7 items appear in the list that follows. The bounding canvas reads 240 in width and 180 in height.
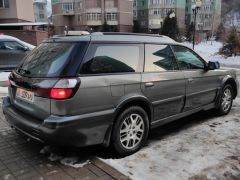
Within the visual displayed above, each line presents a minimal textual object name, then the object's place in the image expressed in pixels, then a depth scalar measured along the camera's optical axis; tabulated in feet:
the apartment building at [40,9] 393.58
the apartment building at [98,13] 227.40
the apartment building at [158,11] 248.52
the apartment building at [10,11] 98.68
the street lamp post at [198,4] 58.59
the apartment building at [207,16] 255.78
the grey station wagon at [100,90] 11.71
